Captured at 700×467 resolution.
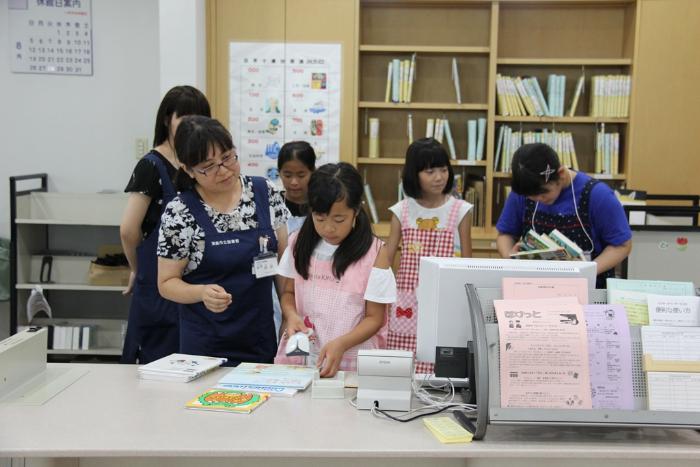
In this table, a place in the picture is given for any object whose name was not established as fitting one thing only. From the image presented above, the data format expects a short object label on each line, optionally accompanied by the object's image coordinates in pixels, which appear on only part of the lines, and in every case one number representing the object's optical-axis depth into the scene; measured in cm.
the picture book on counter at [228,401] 161
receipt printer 163
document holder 145
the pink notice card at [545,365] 147
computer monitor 165
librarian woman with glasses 193
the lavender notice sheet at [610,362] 149
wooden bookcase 434
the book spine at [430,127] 438
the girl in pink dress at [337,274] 198
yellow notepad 146
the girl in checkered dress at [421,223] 285
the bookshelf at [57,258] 404
